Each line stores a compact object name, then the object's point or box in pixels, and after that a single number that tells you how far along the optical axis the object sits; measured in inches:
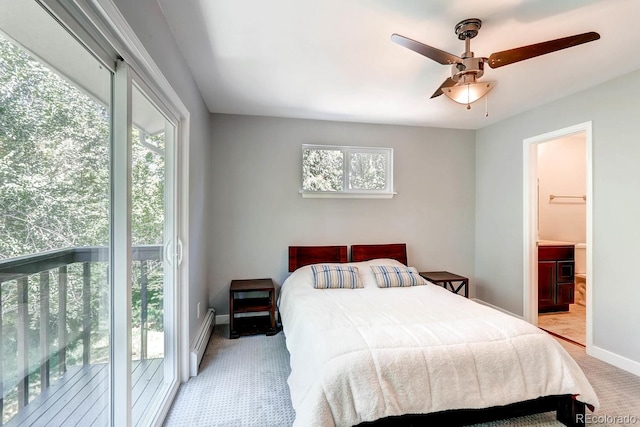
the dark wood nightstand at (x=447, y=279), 140.2
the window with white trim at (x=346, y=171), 144.9
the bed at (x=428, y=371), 59.7
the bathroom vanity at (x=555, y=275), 149.2
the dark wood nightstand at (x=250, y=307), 121.2
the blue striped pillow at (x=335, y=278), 118.6
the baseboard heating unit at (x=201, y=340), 93.7
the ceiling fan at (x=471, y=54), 63.5
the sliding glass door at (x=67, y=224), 32.9
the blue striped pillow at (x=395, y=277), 122.6
